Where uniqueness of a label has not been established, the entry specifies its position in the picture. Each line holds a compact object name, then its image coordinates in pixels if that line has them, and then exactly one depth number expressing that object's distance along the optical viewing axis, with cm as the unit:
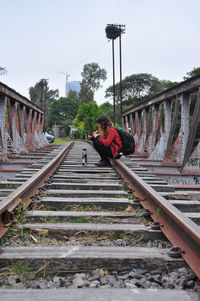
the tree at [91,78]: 6781
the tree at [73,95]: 8191
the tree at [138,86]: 5266
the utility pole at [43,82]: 4300
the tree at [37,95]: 8869
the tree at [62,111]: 6784
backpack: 532
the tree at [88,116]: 3872
